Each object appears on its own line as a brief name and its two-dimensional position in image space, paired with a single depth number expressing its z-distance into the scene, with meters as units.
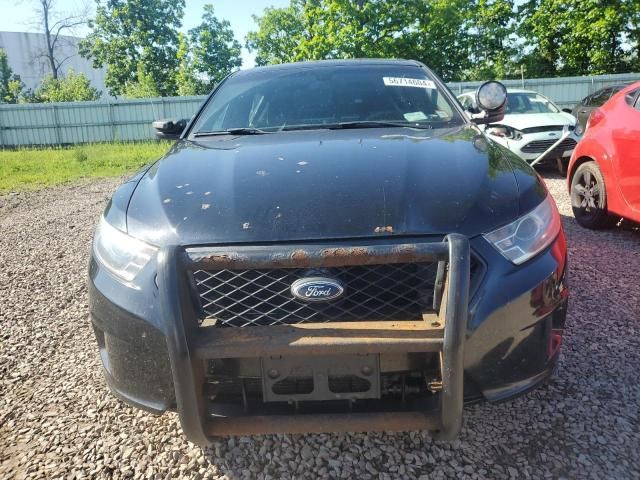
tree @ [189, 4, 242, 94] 34.07
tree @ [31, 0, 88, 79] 33.03
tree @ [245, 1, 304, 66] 34.81
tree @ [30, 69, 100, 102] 31.50
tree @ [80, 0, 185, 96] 36.00
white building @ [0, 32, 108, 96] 44.21
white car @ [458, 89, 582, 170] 7.87
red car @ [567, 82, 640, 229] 4.15
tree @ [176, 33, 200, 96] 32.06
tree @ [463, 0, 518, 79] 26.05
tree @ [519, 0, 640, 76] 23.11
